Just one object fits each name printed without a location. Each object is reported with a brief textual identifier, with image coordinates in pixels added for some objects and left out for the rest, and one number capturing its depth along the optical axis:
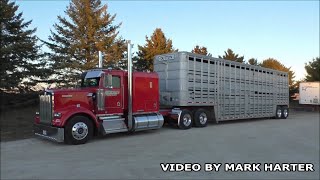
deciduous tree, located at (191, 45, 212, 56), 45.34
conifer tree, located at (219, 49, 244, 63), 50.75
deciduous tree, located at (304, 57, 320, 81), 50.99
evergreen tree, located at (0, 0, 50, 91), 25.41
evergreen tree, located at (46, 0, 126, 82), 31.06
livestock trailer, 18.47
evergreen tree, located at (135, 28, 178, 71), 37.16
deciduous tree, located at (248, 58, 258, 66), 59.21
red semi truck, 13.43
